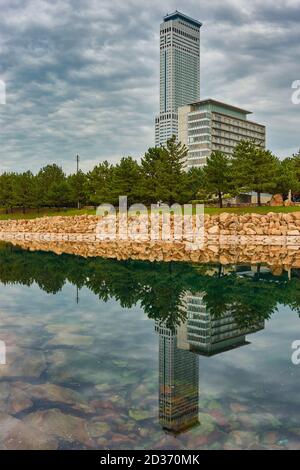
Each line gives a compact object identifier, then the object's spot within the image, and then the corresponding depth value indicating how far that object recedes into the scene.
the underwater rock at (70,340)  8.05
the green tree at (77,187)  71.94
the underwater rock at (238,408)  5.18
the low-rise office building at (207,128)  155.38
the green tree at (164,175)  51.31
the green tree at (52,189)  74.69
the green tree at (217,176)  53.47
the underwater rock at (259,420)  4.81
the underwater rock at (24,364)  6.51
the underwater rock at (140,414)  4.94
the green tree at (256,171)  47.47
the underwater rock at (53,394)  5.38
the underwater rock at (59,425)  4.56
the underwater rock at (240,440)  4.37
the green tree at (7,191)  83.00
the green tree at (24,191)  78.31
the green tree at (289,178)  57.81
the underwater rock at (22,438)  4.40
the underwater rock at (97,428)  4.60
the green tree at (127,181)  55.91
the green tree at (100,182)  59.62
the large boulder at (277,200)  59.28
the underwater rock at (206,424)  4.66
